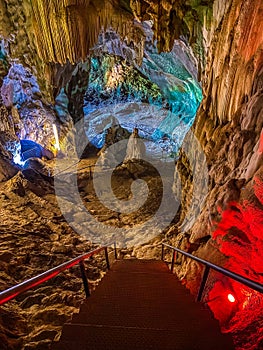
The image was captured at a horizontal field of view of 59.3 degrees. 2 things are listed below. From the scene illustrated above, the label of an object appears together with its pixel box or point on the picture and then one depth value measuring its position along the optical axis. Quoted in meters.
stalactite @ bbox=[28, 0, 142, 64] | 7.55
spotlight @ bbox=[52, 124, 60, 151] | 18.75
